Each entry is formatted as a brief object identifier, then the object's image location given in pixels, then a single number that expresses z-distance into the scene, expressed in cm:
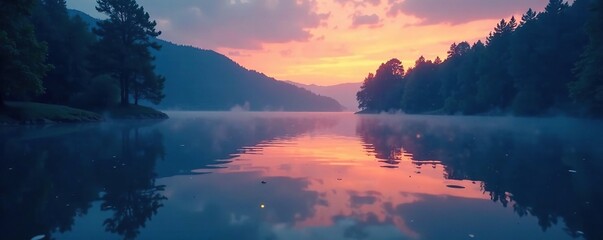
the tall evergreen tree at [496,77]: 10009
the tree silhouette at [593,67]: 5703
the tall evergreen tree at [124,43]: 7106
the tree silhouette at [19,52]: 4144
